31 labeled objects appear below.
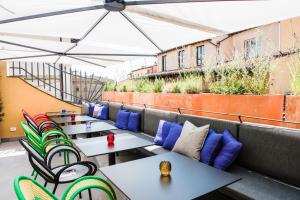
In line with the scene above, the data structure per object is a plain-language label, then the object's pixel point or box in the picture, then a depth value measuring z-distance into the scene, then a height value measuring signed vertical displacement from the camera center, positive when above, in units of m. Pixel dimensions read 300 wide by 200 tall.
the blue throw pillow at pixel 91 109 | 7.30 -0.51
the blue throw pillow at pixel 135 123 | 4.92 -0.67
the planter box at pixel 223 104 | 2.54 -0.15
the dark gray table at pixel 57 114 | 6.47 -0.61
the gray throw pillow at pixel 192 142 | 2.80 -0.65
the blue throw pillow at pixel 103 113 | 6.68 -0.61
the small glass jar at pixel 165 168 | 1.88 -0.65
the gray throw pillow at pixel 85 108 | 7.62 -0.52
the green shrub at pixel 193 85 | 3.82 +0.16
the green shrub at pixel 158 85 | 4.81 +0.20
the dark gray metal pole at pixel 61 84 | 8.16 +0.40
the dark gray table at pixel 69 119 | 5.44 -0.66
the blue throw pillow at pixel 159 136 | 3.68 -0.74
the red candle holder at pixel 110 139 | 3.09 -0.65
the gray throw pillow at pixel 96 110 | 6.92 -0.52
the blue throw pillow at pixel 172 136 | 3.36 -0.67
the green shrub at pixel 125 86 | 6.46 +0.24
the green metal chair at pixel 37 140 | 3.39 -0.77
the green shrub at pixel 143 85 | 5.23 +0.22
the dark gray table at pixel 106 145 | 2.78 -0.73
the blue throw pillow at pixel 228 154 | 2.51 -0.71
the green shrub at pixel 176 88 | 4.14 +0.11
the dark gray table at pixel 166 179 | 1.60 -0.73
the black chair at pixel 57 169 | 2.34 -0.90
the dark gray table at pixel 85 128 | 4.01 -0.68
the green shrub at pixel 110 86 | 7.70 +0.29
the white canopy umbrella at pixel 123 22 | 2.50 +1.05
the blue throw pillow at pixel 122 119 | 5.21 -0.63
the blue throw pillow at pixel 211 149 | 2.64 -0.68
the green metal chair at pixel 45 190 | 1.23 -0.77
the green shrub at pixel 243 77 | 2.75 +0.23
